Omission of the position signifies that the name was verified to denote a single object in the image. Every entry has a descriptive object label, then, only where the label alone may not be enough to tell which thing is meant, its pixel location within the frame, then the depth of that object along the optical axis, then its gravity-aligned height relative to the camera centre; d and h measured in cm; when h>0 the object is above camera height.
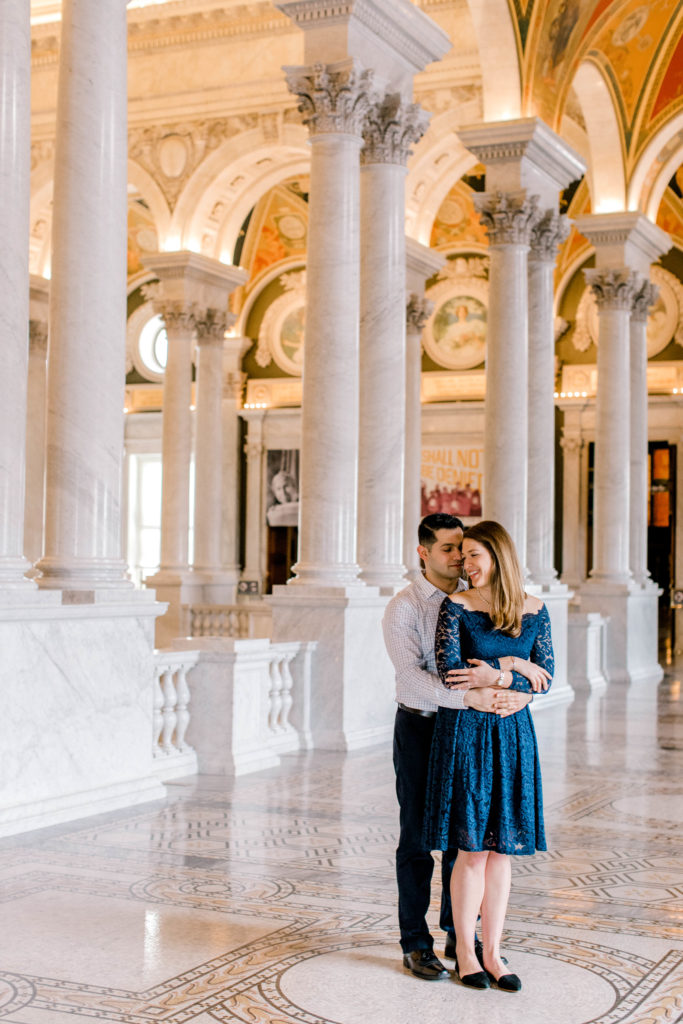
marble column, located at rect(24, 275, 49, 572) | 1900 +198
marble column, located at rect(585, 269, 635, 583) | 1853 +174
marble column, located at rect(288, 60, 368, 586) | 1105 +180
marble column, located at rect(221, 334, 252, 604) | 2581 +217
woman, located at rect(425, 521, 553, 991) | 432 -67
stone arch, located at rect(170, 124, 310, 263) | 1986 +561
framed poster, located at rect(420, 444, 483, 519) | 2453 +140
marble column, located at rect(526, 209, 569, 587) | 1562 +191
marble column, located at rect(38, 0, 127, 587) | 796 +146
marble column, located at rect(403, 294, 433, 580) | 1869 +202
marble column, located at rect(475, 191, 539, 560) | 1467 +212
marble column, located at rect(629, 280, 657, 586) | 1992 +191
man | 459 -53
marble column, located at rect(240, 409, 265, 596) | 2556 +88
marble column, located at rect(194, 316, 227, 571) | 1969 +150
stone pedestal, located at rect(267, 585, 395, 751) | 1073 -79
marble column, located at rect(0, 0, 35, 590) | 716 +151
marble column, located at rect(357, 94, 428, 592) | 1193 +184
